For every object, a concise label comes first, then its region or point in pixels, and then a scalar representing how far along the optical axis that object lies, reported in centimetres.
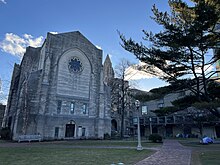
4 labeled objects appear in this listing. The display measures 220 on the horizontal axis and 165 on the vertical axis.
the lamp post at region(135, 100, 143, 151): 1577
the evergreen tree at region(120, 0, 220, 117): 1121
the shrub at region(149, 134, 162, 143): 2355
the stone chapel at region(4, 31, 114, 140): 2789
